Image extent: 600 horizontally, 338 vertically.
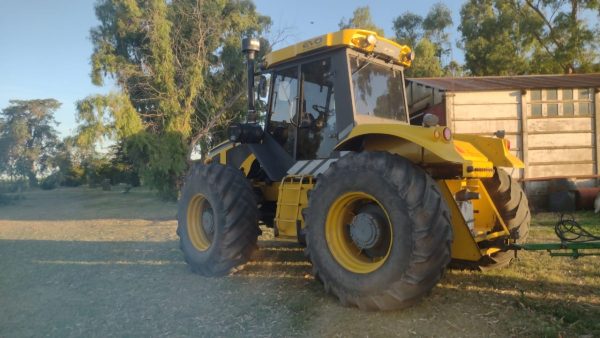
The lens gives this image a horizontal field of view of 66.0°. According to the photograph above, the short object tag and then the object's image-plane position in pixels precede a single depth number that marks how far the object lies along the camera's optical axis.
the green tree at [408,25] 35.78
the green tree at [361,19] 31.39
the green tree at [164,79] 16.39
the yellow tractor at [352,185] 3.73
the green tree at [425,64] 26.36
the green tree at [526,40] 23.34
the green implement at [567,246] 3.55
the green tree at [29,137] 39.26
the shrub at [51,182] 39.44
